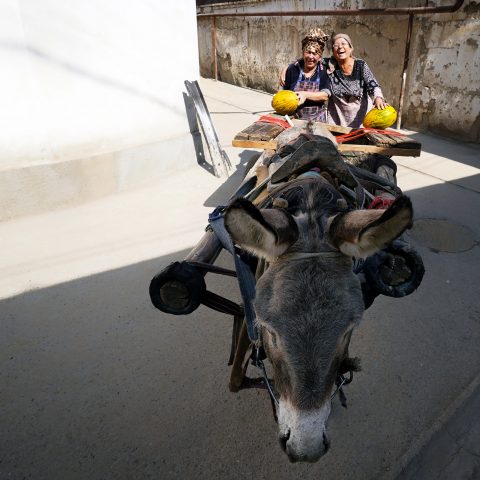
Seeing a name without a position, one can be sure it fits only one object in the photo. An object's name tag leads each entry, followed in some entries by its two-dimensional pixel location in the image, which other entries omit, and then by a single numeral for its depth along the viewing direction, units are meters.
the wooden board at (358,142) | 3.71
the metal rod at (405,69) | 8.20
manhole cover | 4.56
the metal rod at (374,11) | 7.39
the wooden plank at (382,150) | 3.69
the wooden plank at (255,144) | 3.74
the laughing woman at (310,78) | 4.61
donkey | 1.51
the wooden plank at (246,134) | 3.86
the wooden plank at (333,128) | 4.15
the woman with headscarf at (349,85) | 4.69
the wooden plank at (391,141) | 3.71
